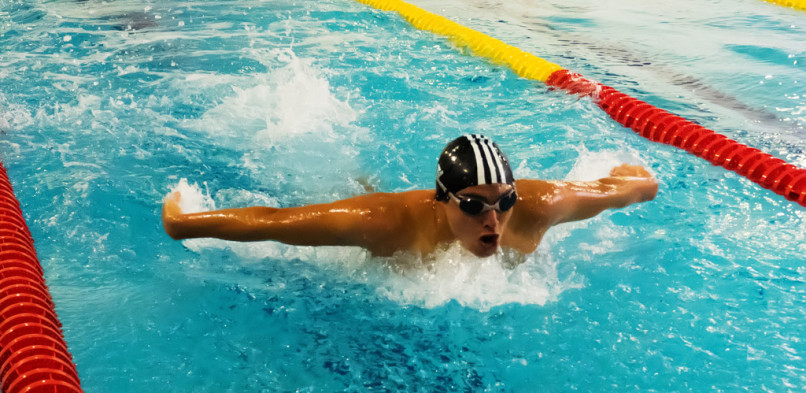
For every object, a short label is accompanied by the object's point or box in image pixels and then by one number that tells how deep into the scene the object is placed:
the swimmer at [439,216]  2.68
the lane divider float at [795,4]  8.45
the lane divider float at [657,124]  4.26
